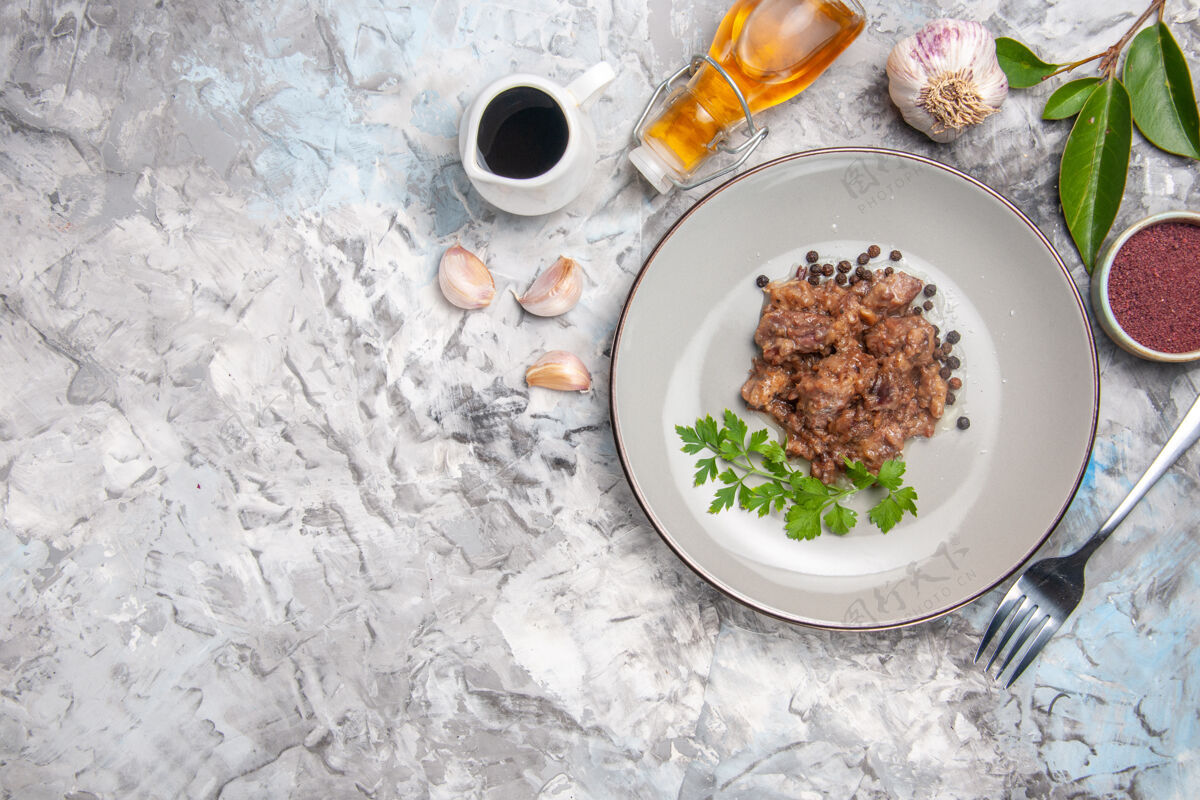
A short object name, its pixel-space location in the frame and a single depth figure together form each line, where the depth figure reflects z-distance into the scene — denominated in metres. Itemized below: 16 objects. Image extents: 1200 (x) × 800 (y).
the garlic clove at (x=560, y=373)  0.77
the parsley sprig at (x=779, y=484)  0.75
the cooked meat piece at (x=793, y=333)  0.75
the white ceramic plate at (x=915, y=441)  0.75
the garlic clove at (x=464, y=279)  0.77
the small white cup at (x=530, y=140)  0.73
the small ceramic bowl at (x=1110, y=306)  0.75
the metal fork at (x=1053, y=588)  0.77
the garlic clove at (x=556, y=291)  0.77
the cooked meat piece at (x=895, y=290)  0.76
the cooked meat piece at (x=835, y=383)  0.75
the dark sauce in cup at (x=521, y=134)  0.74
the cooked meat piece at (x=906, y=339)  0.75
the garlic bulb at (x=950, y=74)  0.75
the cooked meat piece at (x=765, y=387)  0.76
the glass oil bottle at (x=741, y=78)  0.75
